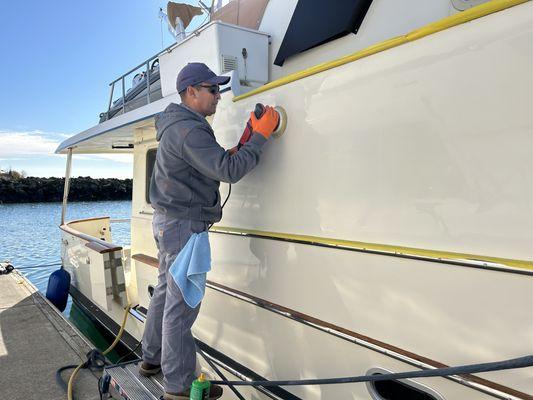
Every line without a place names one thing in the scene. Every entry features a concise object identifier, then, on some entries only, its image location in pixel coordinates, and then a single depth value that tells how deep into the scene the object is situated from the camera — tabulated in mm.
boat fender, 6105
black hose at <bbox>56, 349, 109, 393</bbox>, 3586
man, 2123
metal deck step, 2533
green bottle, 2098
